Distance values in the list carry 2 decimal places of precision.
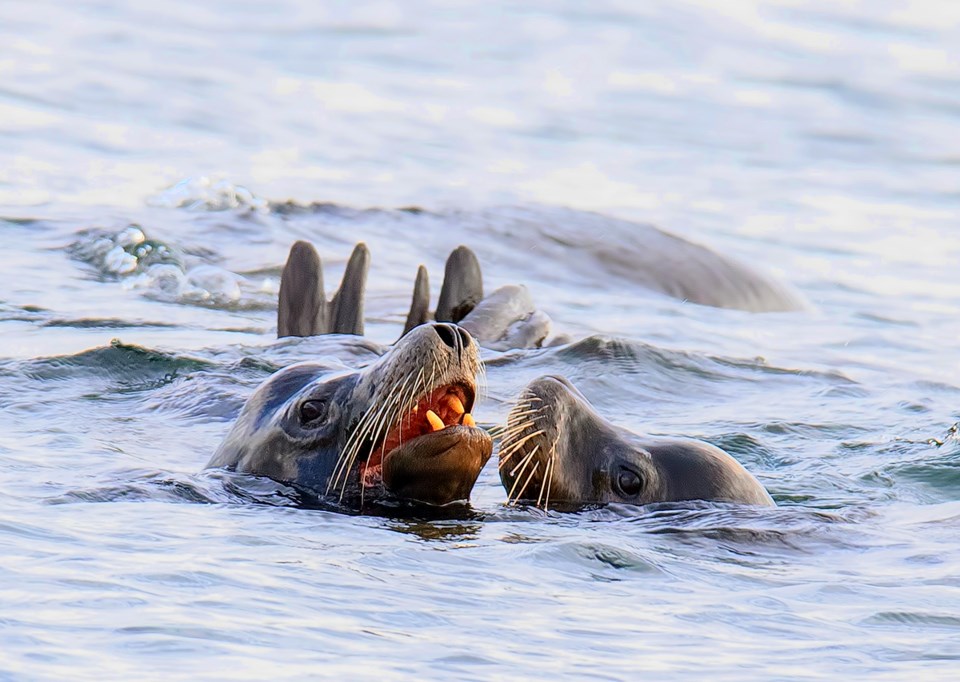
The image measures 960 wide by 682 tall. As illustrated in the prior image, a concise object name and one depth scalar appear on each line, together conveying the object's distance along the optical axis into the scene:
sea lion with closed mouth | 12.23
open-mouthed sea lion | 11.41
